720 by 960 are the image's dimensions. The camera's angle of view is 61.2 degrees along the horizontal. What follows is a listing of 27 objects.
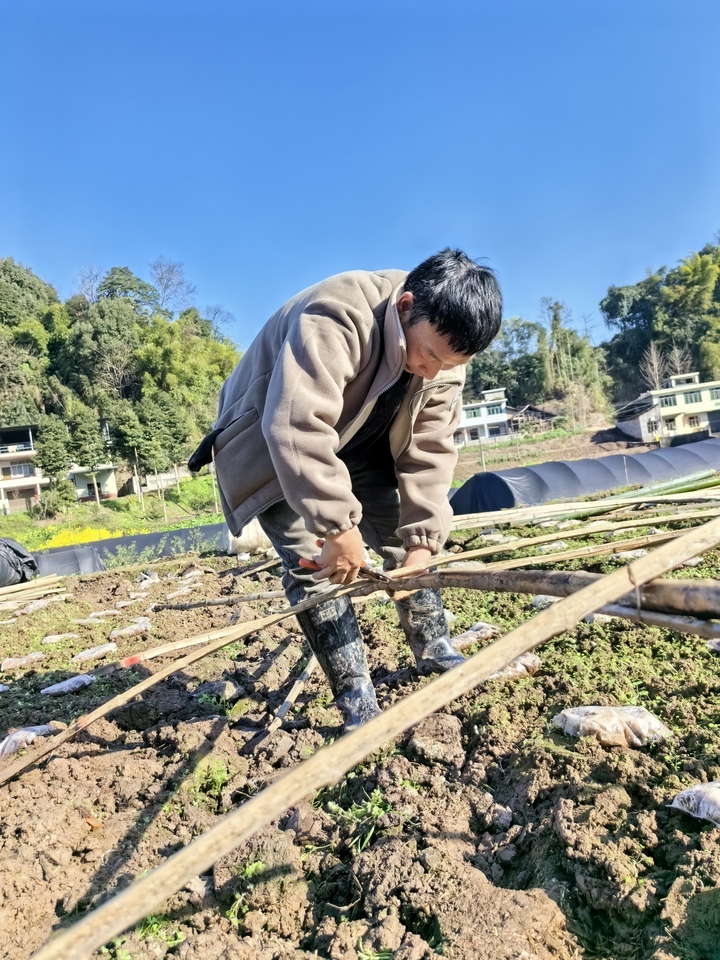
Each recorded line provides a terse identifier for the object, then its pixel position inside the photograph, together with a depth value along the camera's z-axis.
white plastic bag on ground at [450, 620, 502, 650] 2.66
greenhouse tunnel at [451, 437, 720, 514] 10.49
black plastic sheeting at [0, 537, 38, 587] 8.12
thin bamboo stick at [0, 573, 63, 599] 6.72
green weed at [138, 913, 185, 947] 1.33
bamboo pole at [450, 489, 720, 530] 5.74
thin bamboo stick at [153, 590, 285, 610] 3.11
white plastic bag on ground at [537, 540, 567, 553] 4.30
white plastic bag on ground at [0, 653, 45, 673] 3.55
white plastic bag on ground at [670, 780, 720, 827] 1.31
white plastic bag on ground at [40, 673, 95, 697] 2.94
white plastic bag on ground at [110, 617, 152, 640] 3.95
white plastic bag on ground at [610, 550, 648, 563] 3.61
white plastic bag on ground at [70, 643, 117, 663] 3.50
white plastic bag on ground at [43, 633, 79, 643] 4.11
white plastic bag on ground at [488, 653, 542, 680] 2.17
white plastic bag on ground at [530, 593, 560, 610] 3.04
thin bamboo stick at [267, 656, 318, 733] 2.22
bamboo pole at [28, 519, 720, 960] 0.65
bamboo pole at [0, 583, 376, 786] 1.87
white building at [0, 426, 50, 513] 32.16
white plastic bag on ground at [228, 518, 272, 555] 7.75
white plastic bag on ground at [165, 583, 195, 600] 5.25
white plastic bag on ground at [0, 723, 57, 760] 2.24
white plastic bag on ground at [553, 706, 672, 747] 1.68
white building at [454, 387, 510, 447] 45.08
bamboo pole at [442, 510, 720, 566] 2.04
